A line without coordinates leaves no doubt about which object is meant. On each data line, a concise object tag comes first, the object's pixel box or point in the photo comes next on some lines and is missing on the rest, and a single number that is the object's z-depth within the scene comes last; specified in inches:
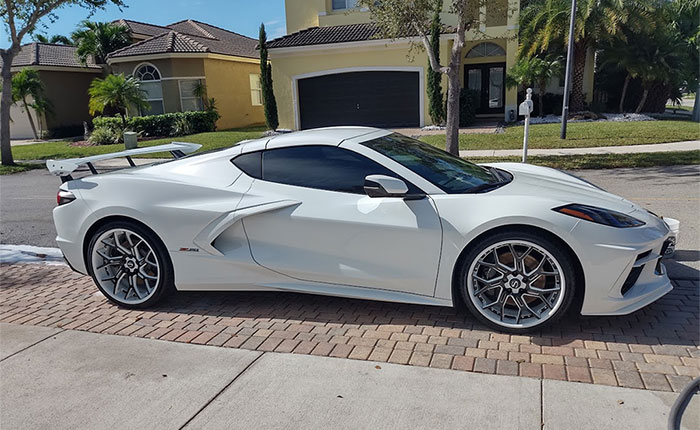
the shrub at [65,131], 1166.2
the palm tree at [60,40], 1611.7
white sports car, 141.7
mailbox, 426.6
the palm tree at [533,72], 814.5
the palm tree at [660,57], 829.8
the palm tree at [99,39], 1116.5
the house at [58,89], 1155.9
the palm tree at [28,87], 1066.1
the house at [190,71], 1002.1
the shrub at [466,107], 850.6
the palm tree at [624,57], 832.9
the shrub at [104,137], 924.0
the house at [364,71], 857.5
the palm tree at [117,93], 904.9
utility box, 700.0
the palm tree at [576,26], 771.4
